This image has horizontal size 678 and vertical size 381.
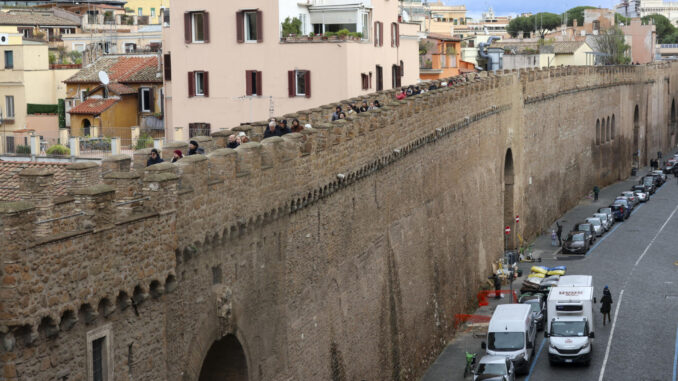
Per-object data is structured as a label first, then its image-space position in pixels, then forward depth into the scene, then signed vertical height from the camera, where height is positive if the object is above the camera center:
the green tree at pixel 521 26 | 197.25 +5.05
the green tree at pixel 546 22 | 194.38 +5.64
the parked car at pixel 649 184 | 84.19 -10.07
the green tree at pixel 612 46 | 119.81 +0.73
